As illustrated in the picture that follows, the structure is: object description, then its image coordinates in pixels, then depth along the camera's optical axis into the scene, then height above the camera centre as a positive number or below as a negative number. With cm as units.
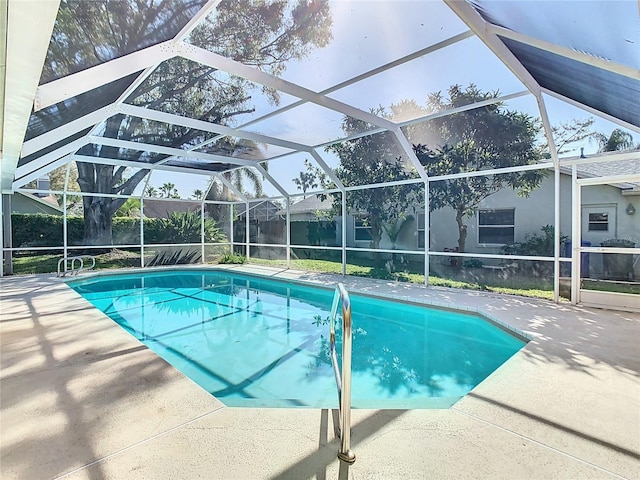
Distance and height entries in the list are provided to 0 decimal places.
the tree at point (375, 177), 845 +152
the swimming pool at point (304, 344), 357 -159
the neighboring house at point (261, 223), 1216 +40
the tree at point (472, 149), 632 +180
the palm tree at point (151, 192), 1159 +148
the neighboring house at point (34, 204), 1104 +105
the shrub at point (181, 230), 1217 +16
